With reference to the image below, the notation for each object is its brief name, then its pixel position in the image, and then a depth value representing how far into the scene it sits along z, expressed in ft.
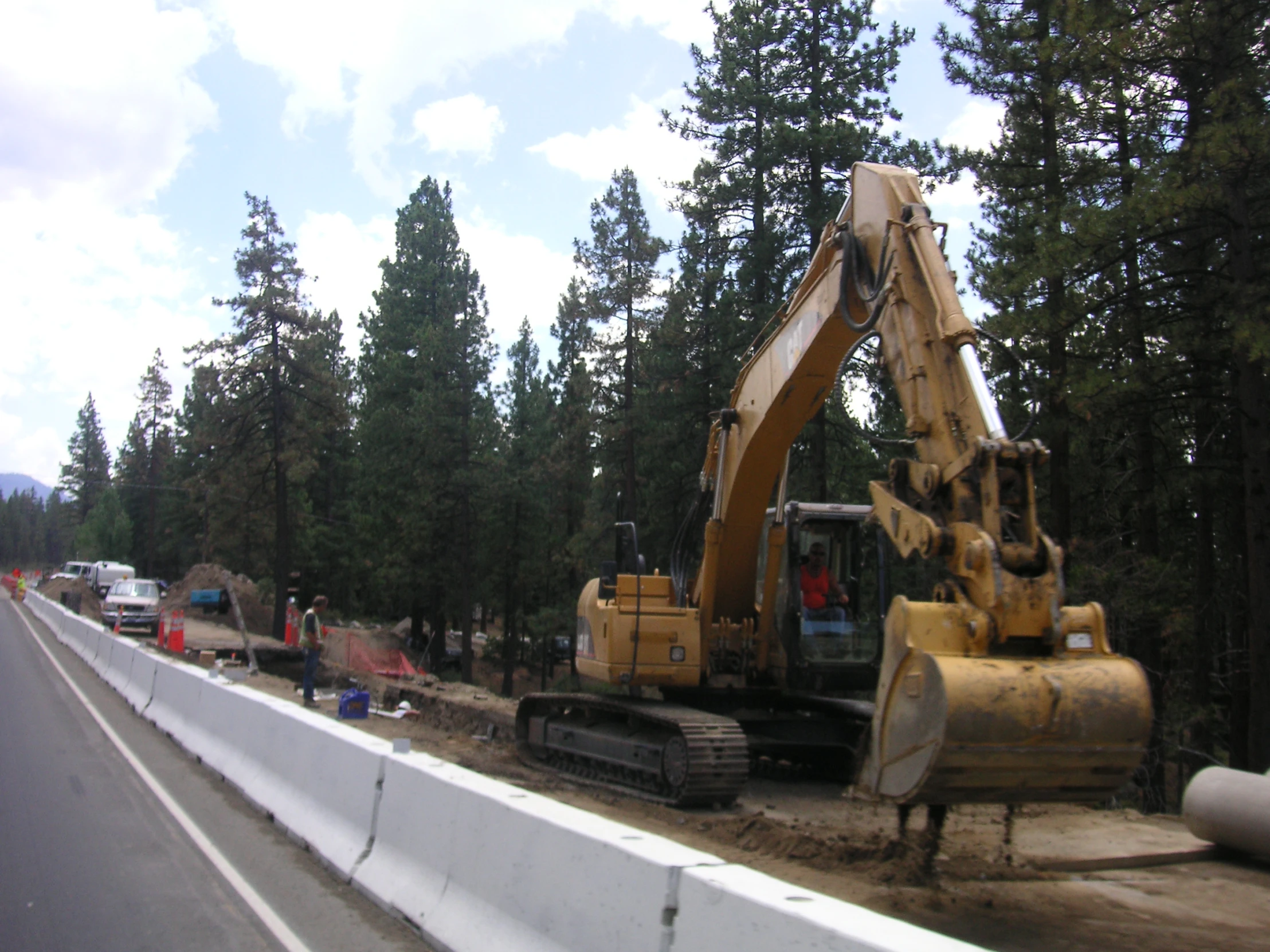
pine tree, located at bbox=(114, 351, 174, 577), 302.25
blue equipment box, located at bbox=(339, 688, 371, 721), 53.16
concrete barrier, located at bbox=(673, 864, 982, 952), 10.37
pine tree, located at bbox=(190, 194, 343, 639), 121.08
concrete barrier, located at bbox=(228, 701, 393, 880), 23.54
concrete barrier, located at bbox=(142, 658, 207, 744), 42.68
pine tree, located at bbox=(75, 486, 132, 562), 293.02
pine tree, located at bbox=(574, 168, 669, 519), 102.47
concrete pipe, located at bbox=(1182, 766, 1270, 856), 24.32
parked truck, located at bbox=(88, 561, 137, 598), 191.31
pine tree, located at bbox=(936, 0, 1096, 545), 49.26
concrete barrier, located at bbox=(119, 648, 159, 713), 53.01
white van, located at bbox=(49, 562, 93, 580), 222.11
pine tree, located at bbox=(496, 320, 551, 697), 140.77
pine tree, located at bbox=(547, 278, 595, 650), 104.99
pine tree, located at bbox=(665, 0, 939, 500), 75.56
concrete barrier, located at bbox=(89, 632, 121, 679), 69.46
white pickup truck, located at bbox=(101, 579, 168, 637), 119.65
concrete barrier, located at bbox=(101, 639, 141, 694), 60.81
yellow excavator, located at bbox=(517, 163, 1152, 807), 18.56
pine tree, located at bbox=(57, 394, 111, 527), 372.17
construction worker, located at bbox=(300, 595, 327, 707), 56.80
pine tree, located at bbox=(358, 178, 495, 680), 132.77
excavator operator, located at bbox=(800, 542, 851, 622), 35.19
